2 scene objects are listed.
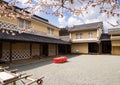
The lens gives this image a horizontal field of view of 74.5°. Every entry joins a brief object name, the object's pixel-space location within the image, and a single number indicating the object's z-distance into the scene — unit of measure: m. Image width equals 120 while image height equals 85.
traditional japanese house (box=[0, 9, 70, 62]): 7.96
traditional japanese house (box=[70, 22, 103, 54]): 16.49
